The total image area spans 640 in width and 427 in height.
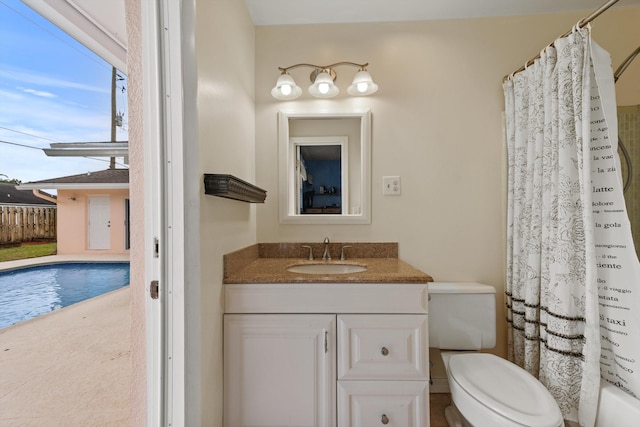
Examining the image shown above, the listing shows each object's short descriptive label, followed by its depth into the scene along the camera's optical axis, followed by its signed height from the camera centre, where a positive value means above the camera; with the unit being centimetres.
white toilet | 97 -73
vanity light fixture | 163 +78
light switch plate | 174 +17
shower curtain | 109 -11
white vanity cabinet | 118 -66
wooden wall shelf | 102 +10
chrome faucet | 170 -26
